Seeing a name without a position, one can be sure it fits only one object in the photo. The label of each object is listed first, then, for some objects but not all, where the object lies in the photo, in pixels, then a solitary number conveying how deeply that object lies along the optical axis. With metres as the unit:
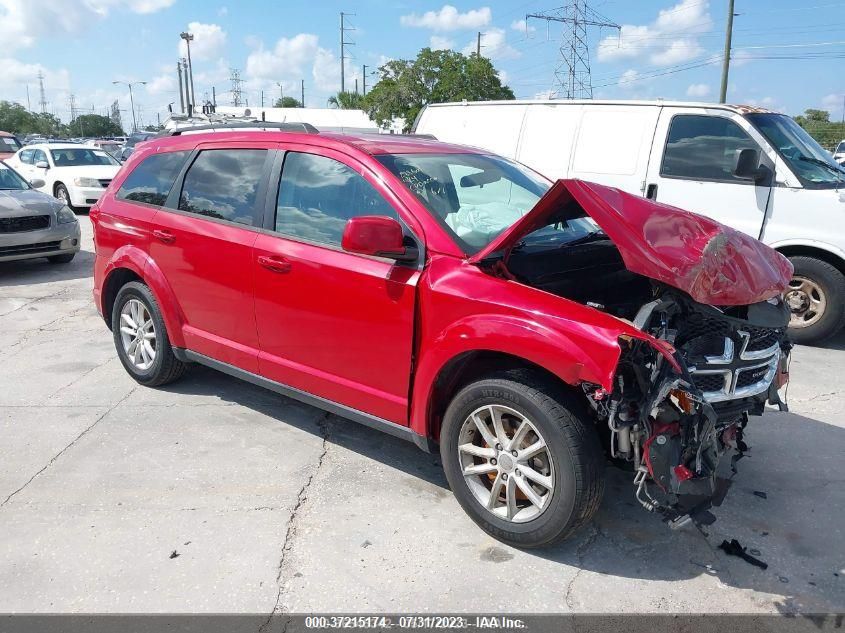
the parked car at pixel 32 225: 9.10
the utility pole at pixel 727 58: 24.56
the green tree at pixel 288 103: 88.41
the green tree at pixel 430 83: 32.31
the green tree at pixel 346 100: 56.95
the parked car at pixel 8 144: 21.25
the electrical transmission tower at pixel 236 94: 93.34
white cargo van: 6.31
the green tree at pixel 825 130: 35.03
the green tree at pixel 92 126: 104.69
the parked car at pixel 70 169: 15.61
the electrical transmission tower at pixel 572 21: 37.22
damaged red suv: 2.87
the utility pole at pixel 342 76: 64.25
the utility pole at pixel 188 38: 47.34
